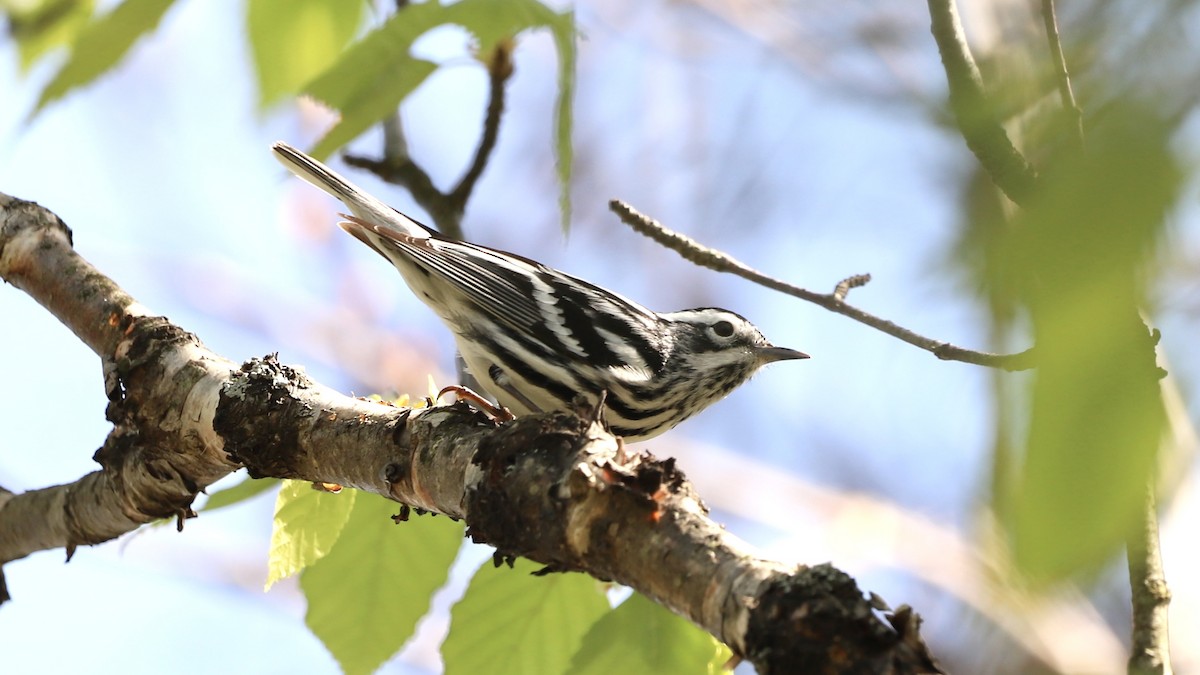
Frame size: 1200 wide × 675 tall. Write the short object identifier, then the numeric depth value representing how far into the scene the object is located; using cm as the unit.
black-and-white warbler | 409
